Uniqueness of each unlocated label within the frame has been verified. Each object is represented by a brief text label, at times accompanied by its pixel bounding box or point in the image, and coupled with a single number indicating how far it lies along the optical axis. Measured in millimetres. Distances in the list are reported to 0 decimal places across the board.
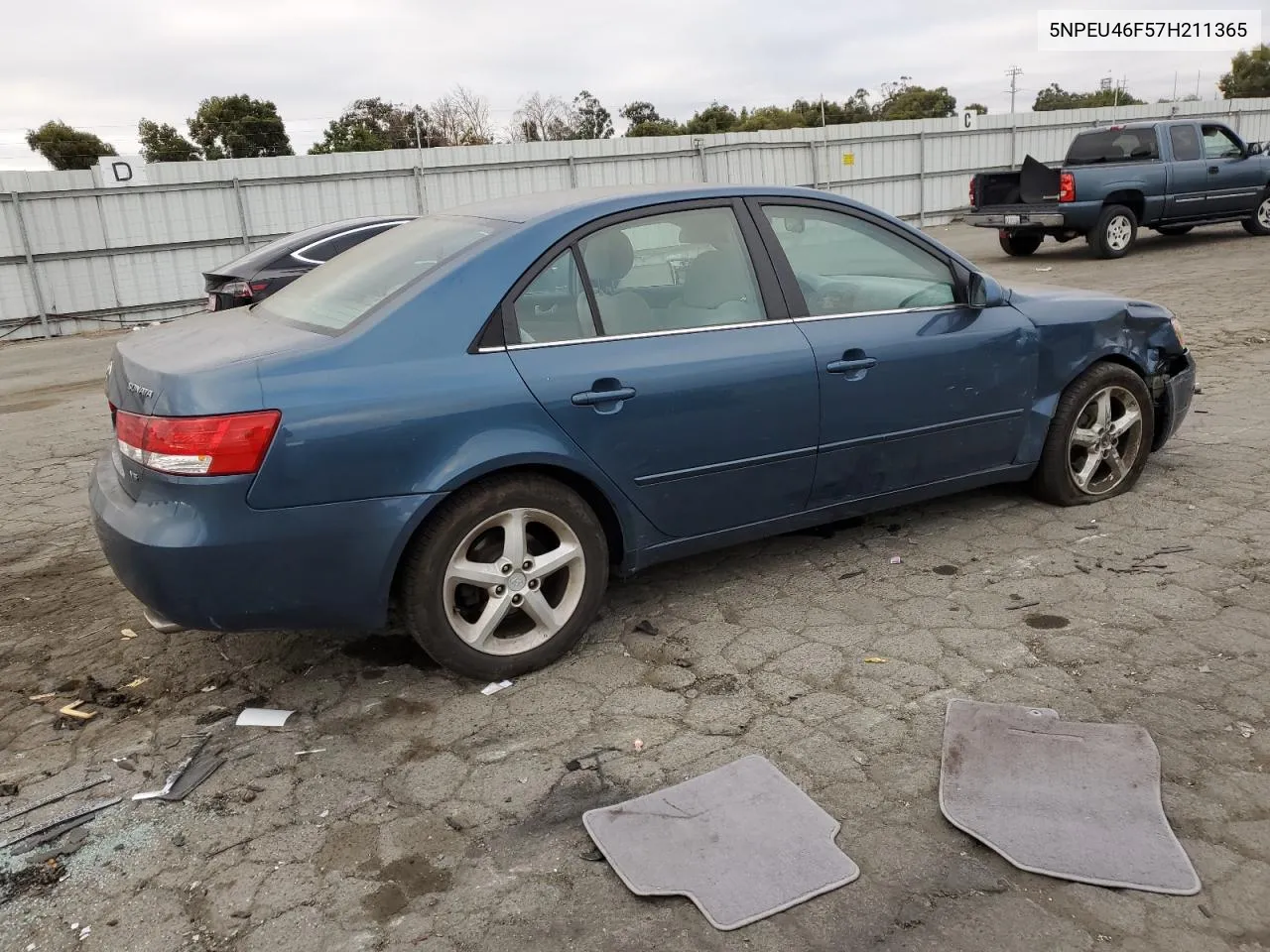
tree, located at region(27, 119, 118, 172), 46656
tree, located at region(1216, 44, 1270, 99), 65562
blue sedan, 3035
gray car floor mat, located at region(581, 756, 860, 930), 2391
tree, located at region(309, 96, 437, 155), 44688
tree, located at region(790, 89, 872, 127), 60256
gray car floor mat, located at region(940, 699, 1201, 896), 2430
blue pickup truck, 14672
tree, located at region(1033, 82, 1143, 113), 69306
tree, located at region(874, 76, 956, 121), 64906
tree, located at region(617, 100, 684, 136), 49562
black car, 9469
